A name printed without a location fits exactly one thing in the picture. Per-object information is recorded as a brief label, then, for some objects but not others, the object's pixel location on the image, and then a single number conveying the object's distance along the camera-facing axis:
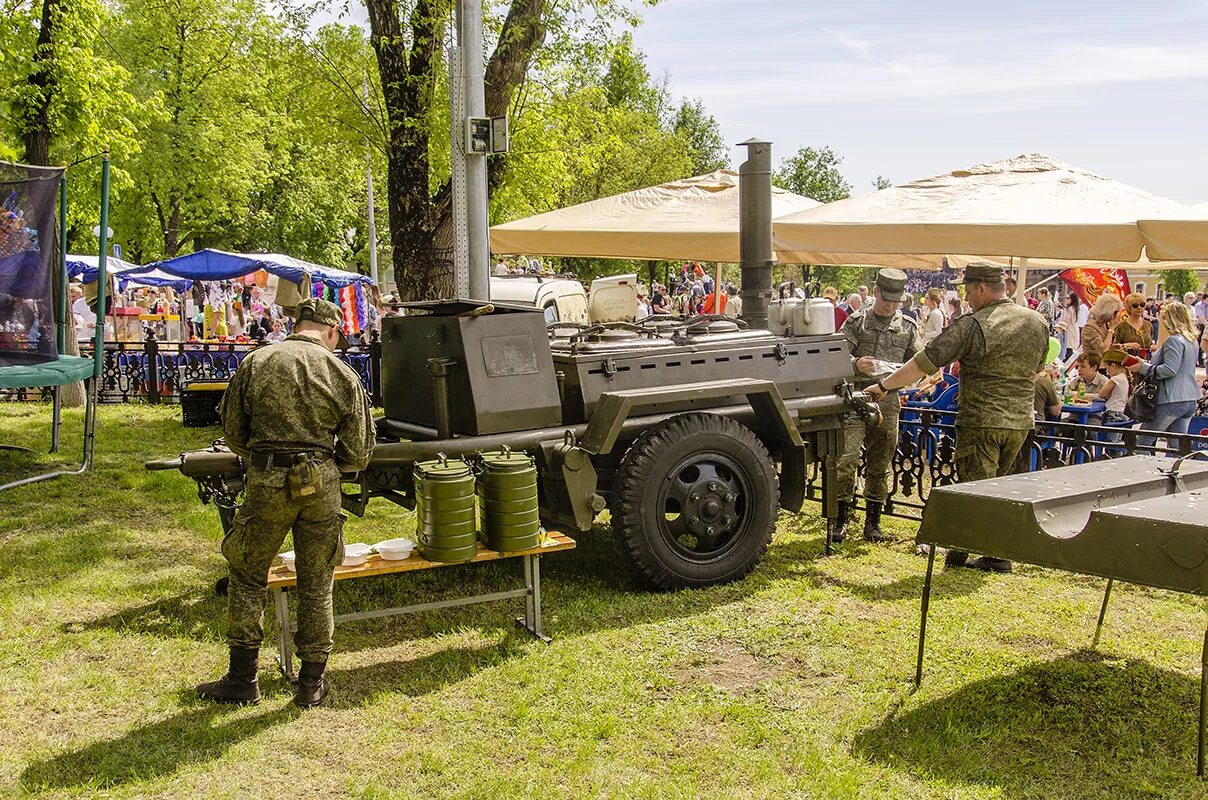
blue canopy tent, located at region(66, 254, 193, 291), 22.69
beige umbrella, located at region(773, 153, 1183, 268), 7.97
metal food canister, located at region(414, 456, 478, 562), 5.32
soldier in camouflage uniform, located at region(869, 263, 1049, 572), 6.75
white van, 15.10
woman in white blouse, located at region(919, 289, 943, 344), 19.81
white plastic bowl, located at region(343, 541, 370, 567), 5.37
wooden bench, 5.16
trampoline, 9.27
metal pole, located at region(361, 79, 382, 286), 35.00
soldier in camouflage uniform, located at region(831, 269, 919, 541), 7.61
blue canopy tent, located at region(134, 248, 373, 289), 21.41
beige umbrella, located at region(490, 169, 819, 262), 10.73
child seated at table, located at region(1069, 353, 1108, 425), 9.29
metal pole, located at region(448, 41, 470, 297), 9.23
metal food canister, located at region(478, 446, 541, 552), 5.47
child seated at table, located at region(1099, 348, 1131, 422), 8.75
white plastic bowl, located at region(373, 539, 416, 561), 5.44
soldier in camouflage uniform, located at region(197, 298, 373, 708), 4.73
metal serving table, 3.99
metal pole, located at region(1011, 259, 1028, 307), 11.16
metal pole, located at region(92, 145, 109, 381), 9.48
